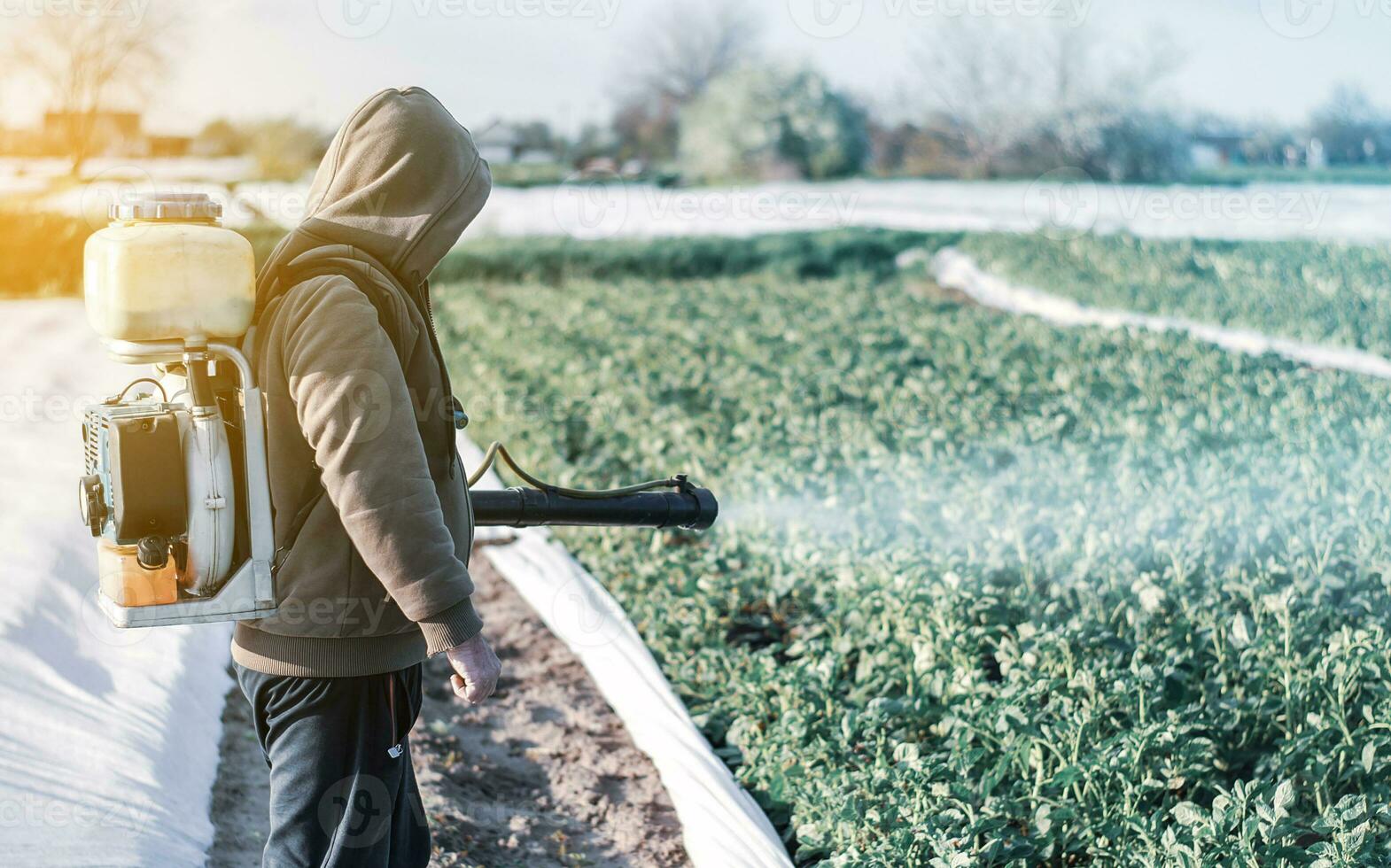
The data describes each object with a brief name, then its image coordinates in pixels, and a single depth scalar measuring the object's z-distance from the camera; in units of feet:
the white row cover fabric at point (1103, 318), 27.45
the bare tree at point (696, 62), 148.56
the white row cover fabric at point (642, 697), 8.75
